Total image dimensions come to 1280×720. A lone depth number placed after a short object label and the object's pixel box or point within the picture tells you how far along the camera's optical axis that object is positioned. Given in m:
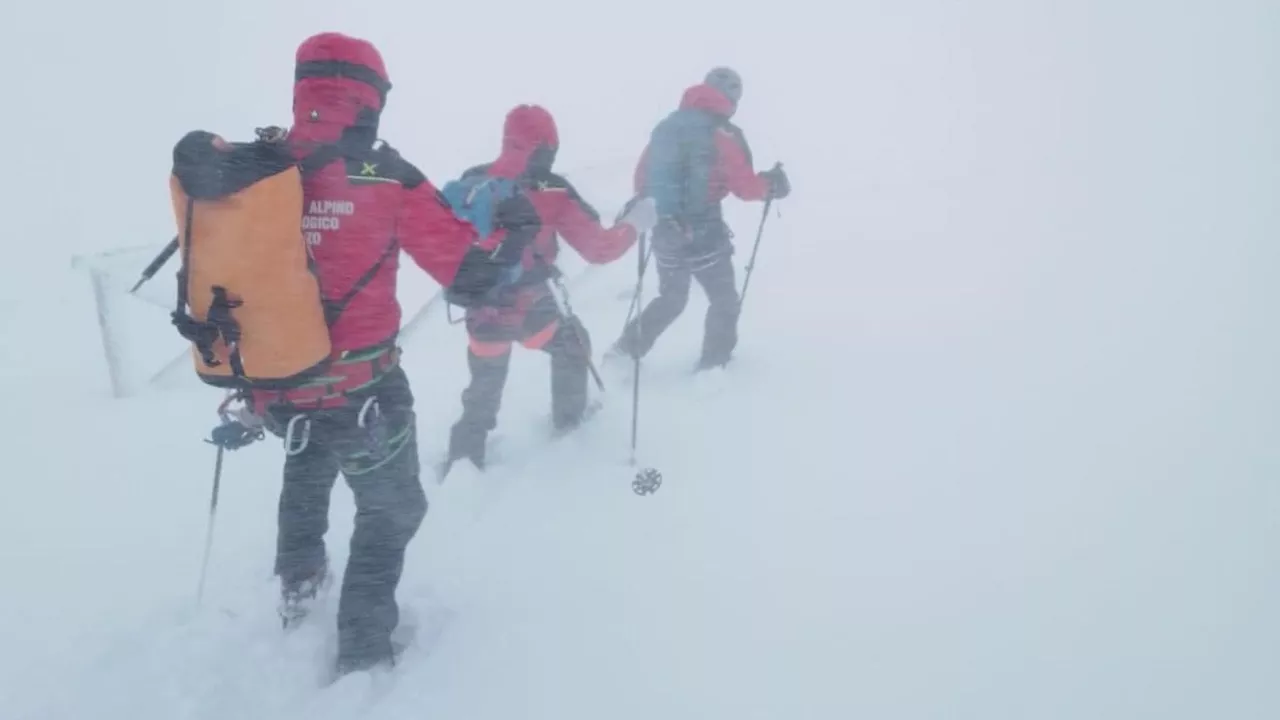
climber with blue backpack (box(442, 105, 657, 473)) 3.88
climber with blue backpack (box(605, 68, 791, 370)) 5.37
